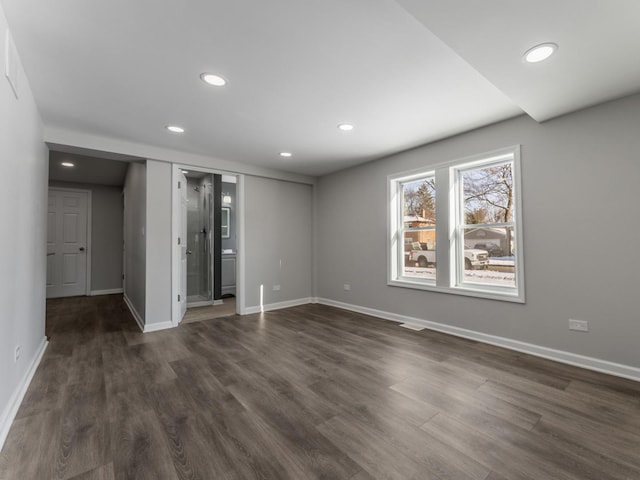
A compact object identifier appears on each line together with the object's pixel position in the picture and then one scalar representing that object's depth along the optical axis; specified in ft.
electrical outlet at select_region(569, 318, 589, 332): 8.50
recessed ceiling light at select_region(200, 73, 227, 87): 7.29
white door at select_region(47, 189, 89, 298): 20.13
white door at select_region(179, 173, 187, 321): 13.93
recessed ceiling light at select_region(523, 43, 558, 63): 5.84
